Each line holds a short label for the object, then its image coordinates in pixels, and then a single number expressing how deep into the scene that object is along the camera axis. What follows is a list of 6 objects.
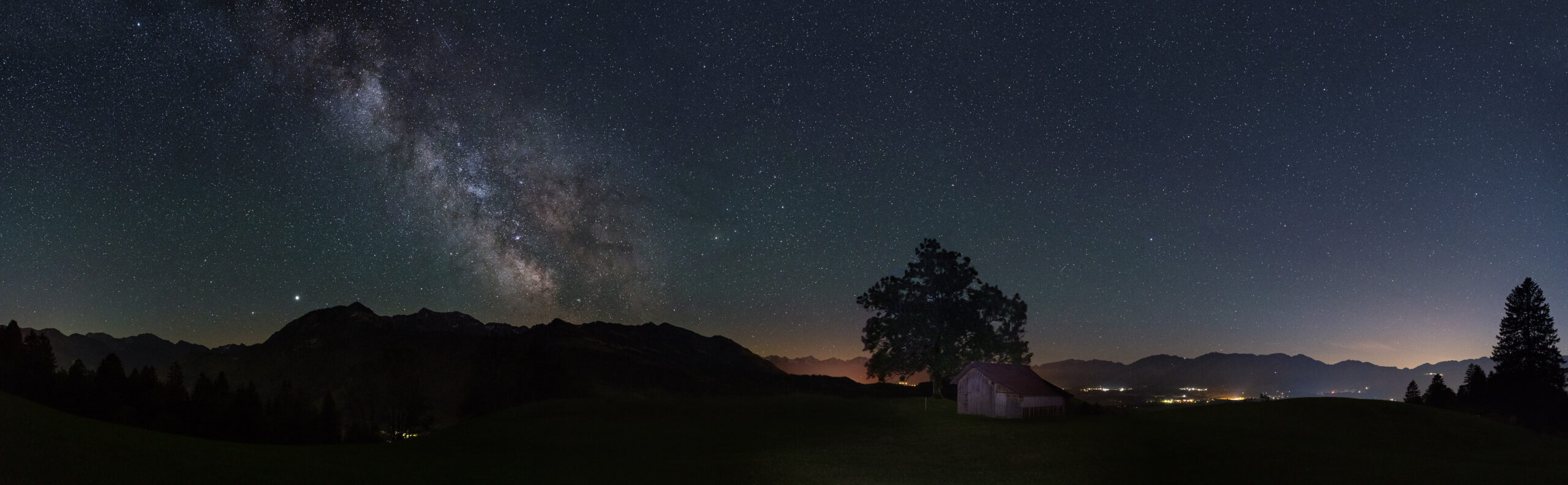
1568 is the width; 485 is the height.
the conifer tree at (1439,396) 78.94
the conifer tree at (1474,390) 76.88
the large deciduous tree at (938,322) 71.62
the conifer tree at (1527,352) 74.19
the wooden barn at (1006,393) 53.75
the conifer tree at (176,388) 72.75
